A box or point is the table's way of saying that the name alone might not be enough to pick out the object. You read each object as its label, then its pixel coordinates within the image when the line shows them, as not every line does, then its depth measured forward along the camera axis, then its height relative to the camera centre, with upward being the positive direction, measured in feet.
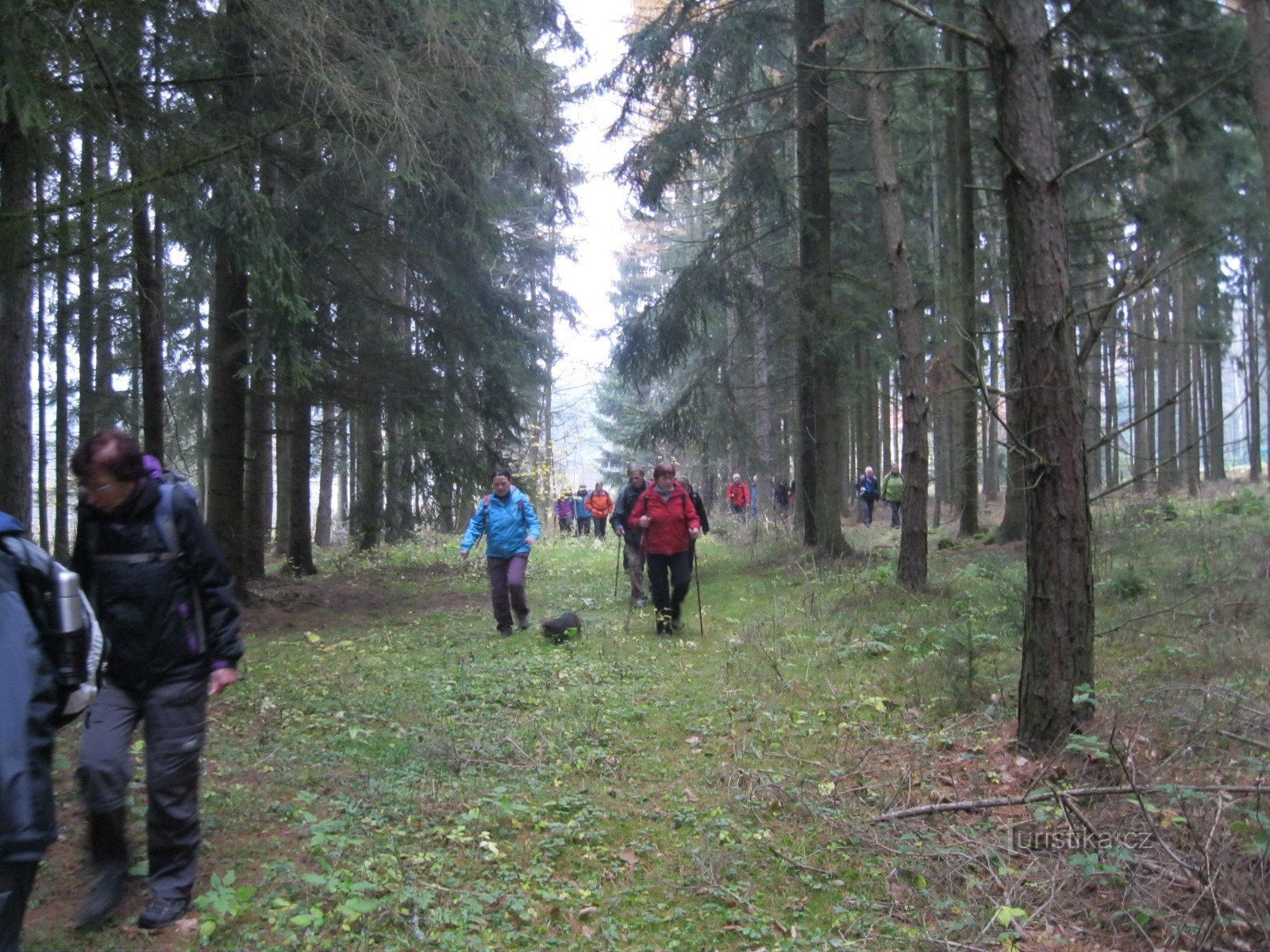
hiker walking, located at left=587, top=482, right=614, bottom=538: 85.40 -0.69
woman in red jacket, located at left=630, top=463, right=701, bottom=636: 34.42 -1.46
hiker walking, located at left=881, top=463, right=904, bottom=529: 79.66 -0.03
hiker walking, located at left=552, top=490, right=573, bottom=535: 101.91 -1.51
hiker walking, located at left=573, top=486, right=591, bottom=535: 97.60 -1.50
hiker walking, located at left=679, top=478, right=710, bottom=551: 36.20 -0.67
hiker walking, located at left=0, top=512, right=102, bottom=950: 8.96 -1.95
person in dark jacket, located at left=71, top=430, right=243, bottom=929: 12.24 -2.11
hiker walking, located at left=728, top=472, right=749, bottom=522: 90.58 -0.36
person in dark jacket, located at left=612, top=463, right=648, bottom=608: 39.11 -1.55
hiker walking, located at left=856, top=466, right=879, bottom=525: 89.10 -0.07
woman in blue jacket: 33.88 -1.43
